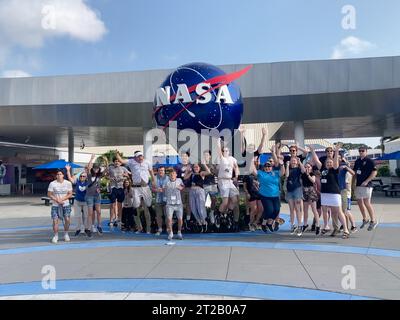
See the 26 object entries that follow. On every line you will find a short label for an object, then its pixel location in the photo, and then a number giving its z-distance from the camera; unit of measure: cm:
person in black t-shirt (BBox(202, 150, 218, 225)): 869
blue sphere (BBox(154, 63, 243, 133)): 861
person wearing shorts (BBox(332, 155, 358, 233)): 830
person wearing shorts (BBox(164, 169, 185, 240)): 802
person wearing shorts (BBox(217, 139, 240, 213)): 847
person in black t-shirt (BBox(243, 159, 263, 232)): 894
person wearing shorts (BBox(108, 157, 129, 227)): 942
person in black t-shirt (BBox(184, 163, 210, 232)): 855
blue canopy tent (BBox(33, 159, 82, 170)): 2163
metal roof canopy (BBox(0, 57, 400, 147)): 1648
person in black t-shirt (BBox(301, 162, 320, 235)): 848
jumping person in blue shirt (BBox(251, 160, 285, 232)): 864
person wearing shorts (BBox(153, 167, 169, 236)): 849
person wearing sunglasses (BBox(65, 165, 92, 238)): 879
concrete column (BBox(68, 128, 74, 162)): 2843
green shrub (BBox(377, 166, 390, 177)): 3653
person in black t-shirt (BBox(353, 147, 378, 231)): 830
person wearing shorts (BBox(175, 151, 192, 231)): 871
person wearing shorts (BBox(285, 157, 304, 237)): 842
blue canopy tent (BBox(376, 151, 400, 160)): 2044
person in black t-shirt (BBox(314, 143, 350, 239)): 781
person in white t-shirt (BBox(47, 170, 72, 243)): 827
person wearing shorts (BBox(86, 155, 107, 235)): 882
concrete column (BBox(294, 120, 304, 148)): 1977
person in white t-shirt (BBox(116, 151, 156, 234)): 884
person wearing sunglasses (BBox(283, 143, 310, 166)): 845
